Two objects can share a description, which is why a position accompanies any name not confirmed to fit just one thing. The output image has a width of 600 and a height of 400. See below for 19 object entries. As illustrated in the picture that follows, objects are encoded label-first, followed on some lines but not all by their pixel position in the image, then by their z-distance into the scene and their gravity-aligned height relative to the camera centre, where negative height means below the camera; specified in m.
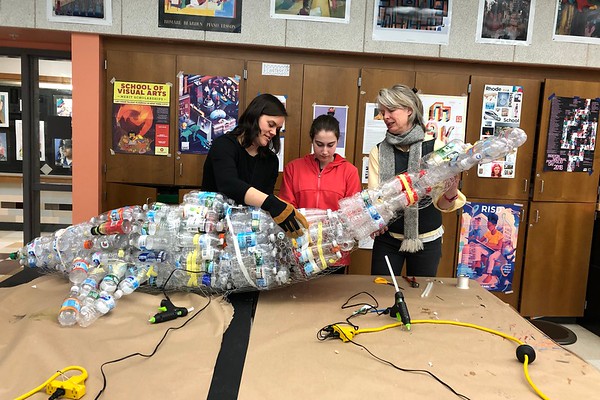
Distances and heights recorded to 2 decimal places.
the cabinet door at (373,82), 3.05 +0.53
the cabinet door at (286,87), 3.01 +0.44
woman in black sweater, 1.53 -0.08
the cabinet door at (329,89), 3.03 +0.45
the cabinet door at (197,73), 2.98 +0.52
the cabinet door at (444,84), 3.09 +0.53
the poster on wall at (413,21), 2.95 +0.96
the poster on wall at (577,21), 3.05 +1.06
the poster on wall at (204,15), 2.87 +0.90
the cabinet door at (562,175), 3.08 -0.10
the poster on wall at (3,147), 4.18 -0.15
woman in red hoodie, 2.08 -0.16
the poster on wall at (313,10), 2.90 +0.99
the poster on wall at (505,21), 3.01 +1.01
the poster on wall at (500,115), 3.12 +0.33
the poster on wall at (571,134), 3.11 +0.21
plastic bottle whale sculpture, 1.53 -0.36
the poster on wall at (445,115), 3.10 +0.31
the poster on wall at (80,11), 2.82 +0.87
